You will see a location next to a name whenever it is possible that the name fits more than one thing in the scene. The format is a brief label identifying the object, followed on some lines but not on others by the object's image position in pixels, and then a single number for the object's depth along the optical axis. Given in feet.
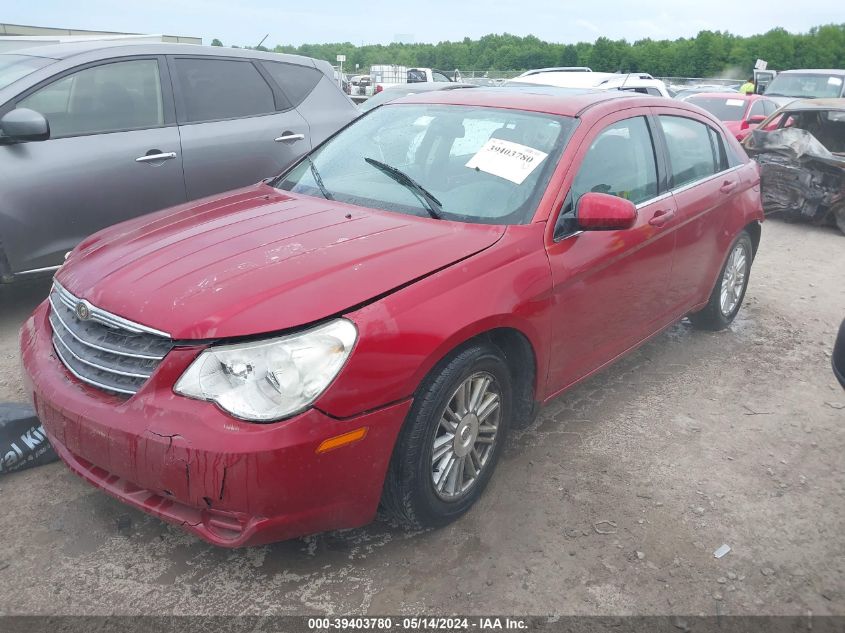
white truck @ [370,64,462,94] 106.22
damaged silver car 26.99
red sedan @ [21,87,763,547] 7.20
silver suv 14.43
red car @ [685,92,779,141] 41.34
